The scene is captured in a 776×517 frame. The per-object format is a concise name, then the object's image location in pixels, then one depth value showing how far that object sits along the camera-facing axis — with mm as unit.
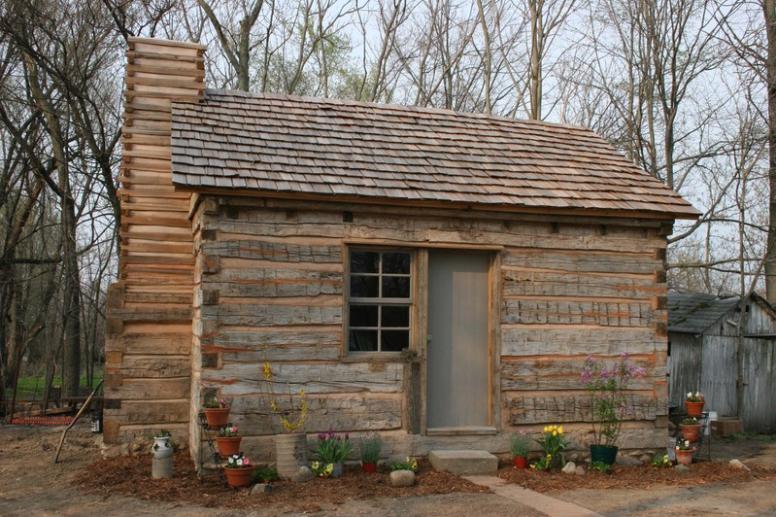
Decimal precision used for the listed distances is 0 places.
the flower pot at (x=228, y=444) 8047
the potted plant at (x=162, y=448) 8648
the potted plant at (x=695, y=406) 10250
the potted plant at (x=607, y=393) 9562
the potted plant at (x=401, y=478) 8141
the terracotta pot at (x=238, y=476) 7914
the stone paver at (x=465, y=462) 8719
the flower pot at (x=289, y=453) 8242
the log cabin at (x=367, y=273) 8688
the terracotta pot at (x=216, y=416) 8125
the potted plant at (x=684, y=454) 9750
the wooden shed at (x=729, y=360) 15086
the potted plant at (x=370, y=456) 8680
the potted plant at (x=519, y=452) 9188
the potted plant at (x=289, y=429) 8250
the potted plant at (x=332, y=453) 8414
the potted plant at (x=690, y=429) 10023
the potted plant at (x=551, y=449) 9188
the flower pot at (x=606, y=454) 9250
